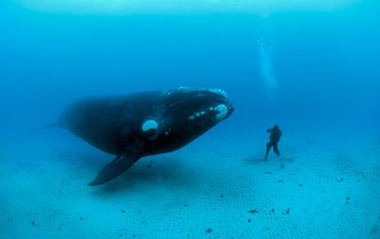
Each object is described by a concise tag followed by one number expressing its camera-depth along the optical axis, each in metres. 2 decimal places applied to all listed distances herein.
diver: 11.38
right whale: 7.49
